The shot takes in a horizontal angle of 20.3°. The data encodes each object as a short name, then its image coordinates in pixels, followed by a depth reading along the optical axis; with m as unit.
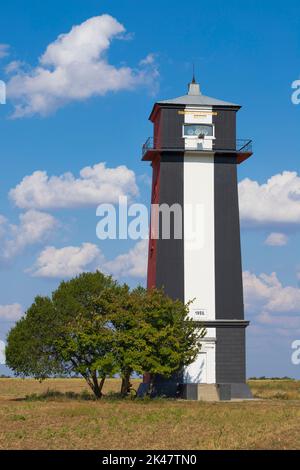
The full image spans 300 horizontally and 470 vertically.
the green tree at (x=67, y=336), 46.72
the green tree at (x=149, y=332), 46.03
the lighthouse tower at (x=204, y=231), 52.22
